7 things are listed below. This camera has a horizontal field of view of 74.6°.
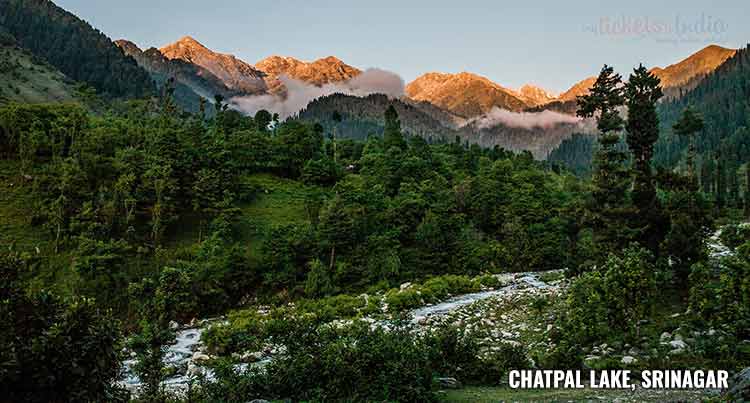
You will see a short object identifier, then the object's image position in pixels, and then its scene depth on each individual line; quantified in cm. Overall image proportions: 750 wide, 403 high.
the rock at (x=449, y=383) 1375
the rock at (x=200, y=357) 2154
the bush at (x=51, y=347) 876
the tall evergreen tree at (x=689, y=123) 3628
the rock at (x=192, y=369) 1959
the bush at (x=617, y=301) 1584
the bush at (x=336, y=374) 1166
